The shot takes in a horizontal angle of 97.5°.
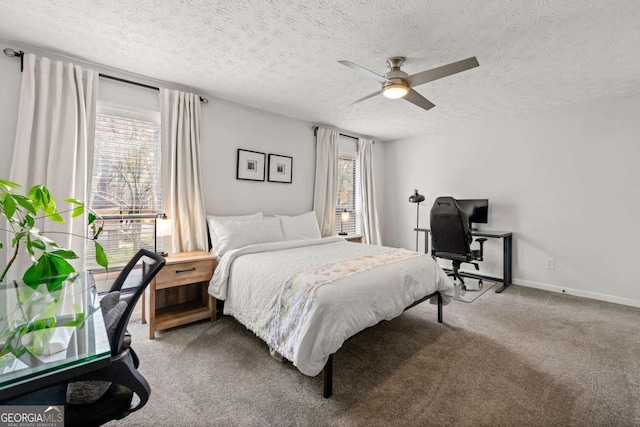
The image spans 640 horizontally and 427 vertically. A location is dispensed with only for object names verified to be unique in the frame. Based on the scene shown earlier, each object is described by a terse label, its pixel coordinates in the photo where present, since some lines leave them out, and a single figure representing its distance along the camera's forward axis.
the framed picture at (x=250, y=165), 3.56
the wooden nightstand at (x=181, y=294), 2.44
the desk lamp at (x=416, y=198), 4.71
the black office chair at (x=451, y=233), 3.50
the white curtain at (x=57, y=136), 2.25
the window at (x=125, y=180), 2.70
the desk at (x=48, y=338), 0.75
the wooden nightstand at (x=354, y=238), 4.26
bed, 1.66
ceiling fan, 1.97
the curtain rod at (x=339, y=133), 4.38
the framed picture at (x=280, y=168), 3.88
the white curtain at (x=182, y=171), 2.94
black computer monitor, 4.22
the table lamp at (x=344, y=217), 4.53
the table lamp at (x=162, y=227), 2.61
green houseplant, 0.94
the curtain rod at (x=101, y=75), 2.25
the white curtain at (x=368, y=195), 5.09
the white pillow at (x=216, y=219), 3.00
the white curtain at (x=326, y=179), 4.37
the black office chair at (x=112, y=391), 0.96
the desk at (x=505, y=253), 3.79
